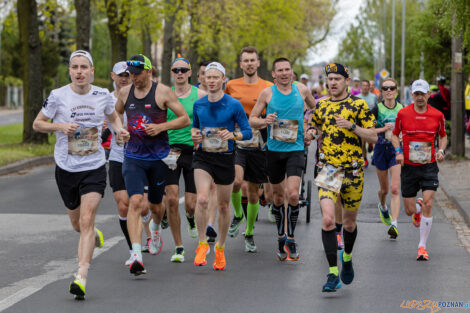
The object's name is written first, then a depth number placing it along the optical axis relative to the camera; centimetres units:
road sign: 5191
